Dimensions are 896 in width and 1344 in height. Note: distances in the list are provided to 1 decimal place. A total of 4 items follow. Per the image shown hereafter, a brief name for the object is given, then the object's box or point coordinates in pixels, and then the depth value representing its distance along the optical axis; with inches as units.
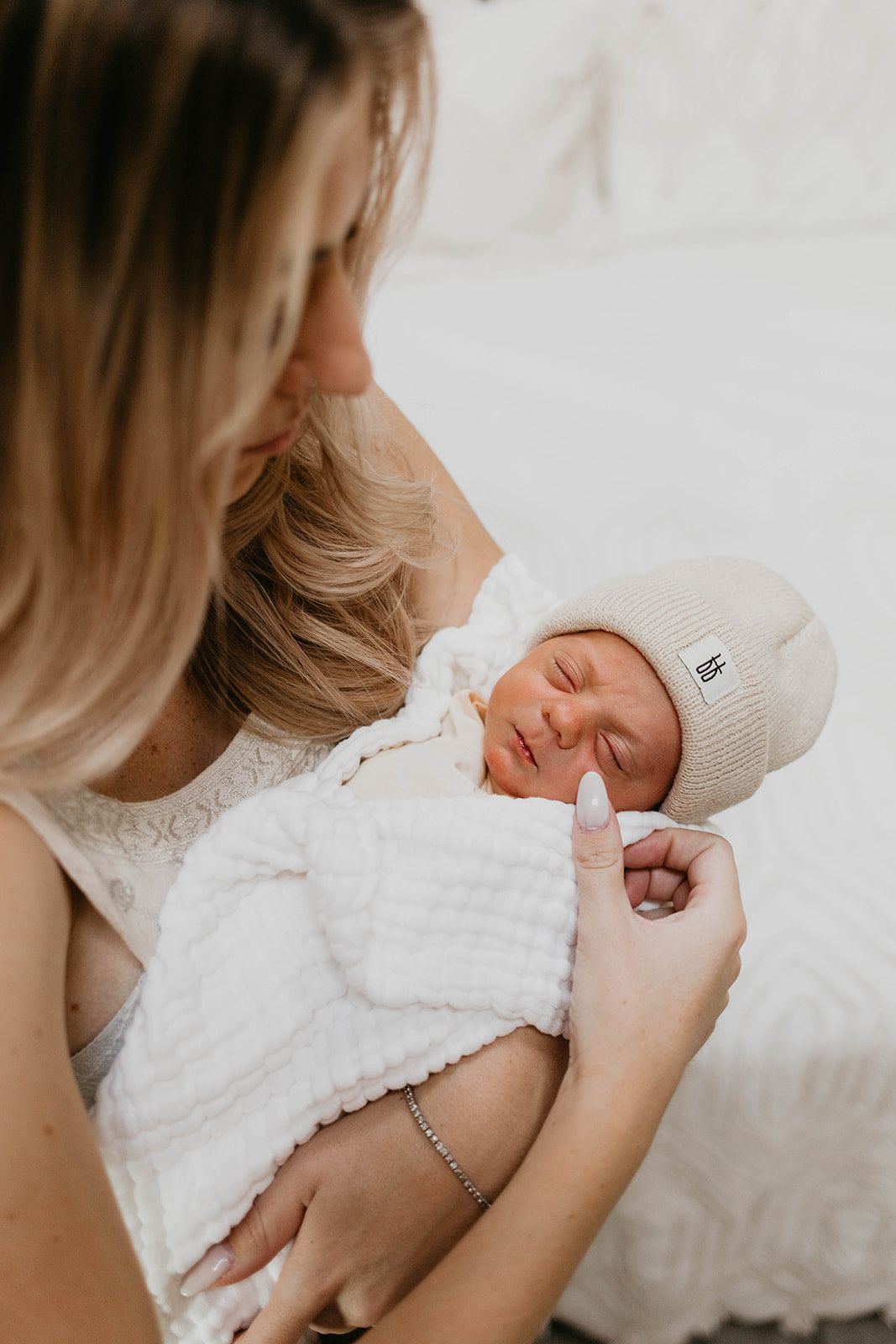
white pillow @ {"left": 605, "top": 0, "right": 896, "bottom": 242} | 80.4
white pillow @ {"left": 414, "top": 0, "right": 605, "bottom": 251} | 81.4
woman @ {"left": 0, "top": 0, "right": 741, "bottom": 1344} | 19.7
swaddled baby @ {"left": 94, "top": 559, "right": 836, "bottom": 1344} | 32.8
